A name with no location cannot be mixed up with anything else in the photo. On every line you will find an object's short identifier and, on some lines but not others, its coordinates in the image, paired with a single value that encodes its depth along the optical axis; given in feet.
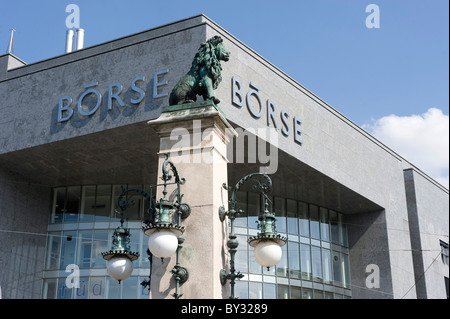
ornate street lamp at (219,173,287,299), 27.78
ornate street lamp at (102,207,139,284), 28.43
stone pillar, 28.09
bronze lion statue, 32.68
